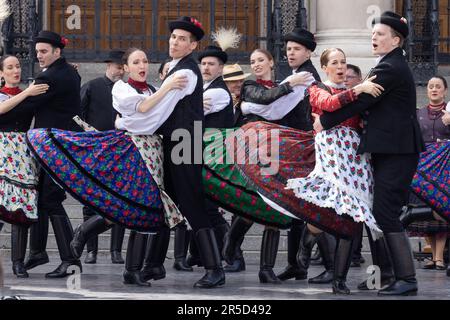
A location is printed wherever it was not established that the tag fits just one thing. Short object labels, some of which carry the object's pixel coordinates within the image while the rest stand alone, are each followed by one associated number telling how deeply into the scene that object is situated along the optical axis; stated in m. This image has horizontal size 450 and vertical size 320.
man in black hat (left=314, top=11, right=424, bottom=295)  9.67
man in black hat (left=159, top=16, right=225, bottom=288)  10.12
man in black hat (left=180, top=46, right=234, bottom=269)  11.76
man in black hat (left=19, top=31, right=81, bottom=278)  10.98
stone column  16.88
